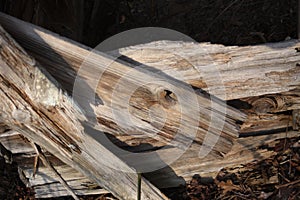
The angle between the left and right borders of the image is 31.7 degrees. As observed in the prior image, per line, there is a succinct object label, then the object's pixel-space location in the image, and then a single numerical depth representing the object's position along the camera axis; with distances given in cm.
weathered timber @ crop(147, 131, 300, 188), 262
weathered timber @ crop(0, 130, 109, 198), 266
